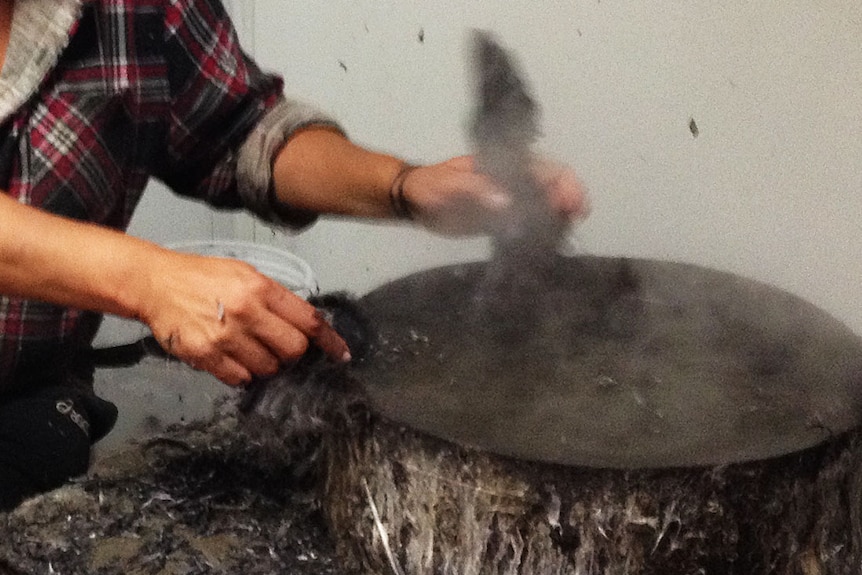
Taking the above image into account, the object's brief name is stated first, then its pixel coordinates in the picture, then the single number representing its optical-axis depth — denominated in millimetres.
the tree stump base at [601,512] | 1421
